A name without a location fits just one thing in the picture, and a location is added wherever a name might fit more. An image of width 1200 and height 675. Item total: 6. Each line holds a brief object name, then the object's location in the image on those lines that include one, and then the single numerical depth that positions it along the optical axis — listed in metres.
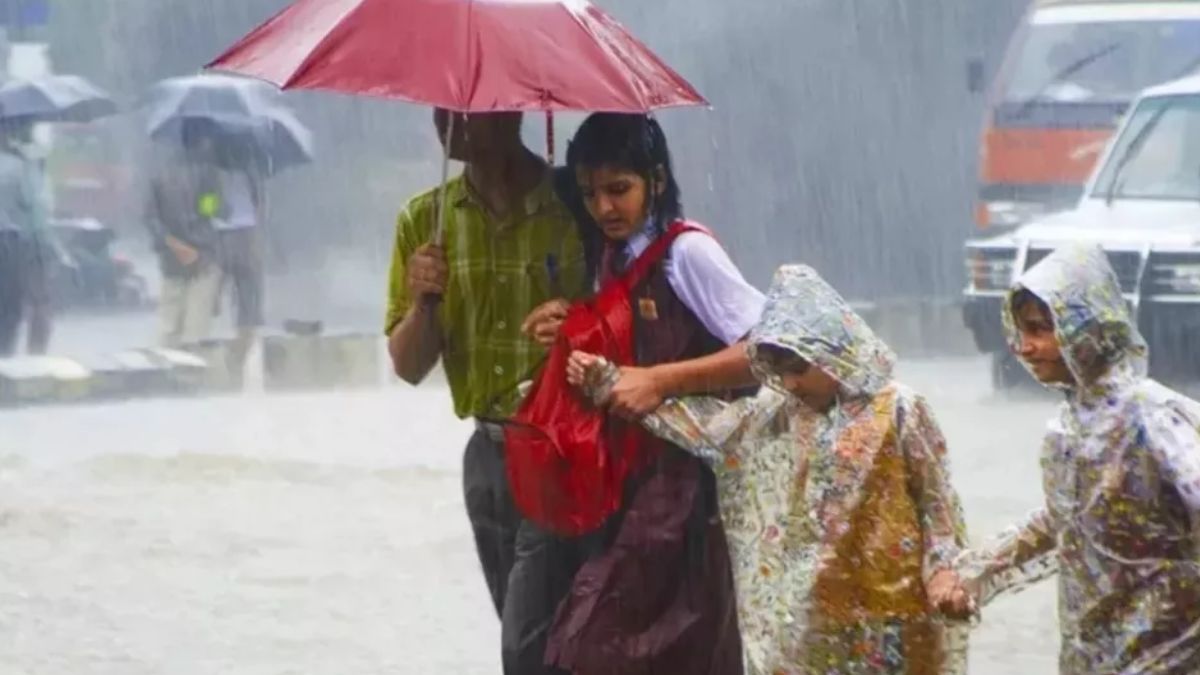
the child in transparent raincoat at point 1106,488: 8.34
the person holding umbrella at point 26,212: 34.41
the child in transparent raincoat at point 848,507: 9.00
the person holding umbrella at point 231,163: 35.41
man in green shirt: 9.76
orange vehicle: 33.25
